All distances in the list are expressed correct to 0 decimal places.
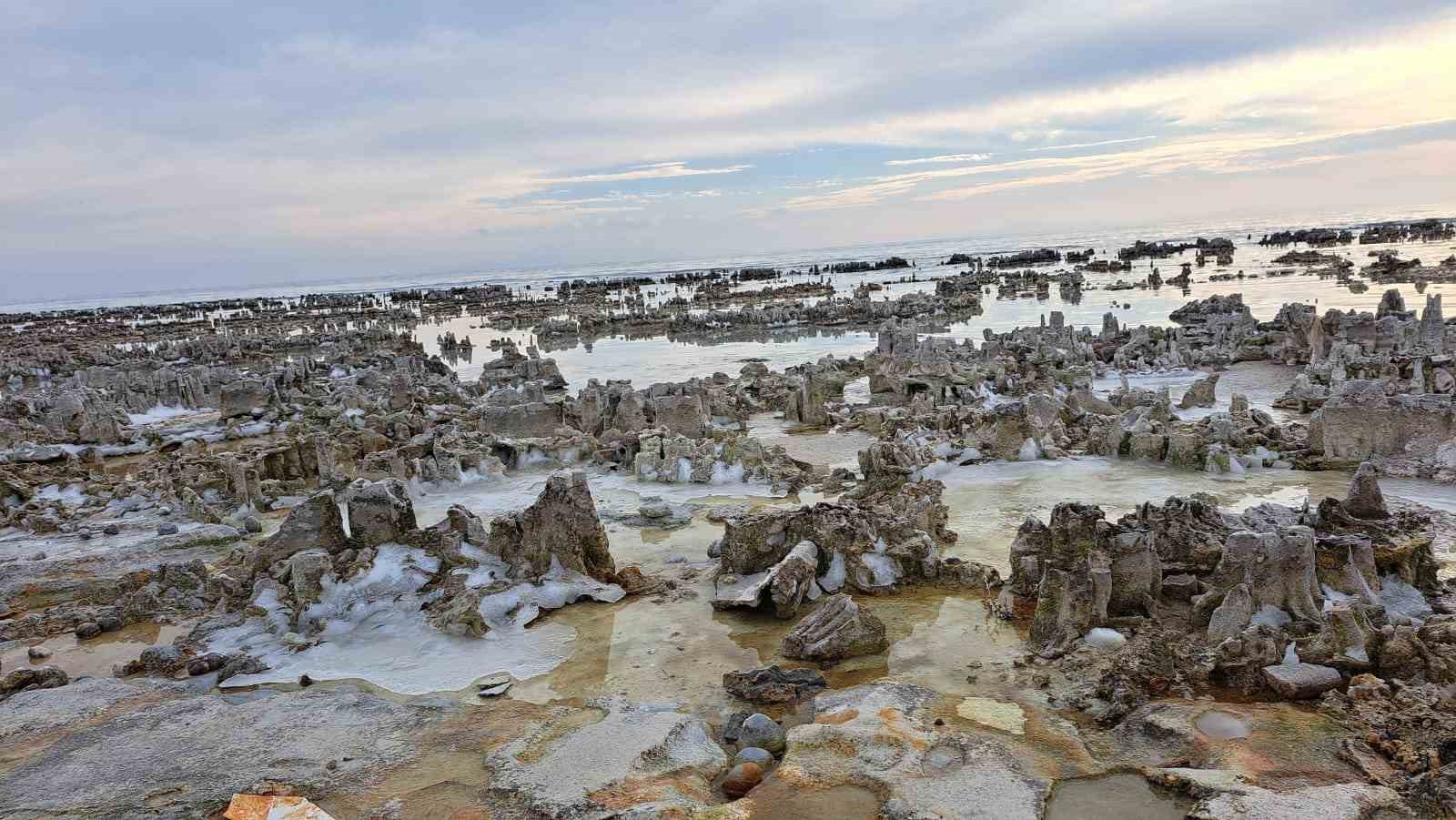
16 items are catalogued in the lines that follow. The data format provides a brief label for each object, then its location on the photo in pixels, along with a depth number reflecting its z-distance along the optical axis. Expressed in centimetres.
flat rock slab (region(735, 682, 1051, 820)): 406
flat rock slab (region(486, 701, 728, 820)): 423
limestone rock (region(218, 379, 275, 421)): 1864
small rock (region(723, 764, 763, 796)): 434
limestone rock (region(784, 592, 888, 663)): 583
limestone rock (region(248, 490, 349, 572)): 763
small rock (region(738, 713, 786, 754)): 470
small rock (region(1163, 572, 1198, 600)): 618
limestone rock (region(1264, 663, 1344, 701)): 484
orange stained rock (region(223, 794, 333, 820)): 419
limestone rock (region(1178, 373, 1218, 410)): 1348
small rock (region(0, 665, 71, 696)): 607
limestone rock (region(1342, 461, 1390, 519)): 634
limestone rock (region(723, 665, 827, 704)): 529
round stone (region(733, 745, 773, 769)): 454
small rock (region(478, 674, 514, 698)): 560
